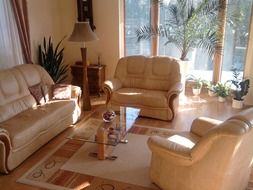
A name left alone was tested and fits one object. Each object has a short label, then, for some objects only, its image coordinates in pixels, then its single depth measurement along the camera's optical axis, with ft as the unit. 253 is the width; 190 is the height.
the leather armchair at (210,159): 5.79
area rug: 8.46
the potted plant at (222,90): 15.85
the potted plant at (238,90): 14.62
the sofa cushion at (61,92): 12.60
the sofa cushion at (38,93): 12.01
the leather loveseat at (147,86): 13.14
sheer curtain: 13.01
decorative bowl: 10.36
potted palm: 14.87
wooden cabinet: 17.16
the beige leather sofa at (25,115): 9.04
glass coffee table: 9.29
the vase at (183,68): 14.32
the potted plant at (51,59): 16.07
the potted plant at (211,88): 16.52
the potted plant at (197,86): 17.01
